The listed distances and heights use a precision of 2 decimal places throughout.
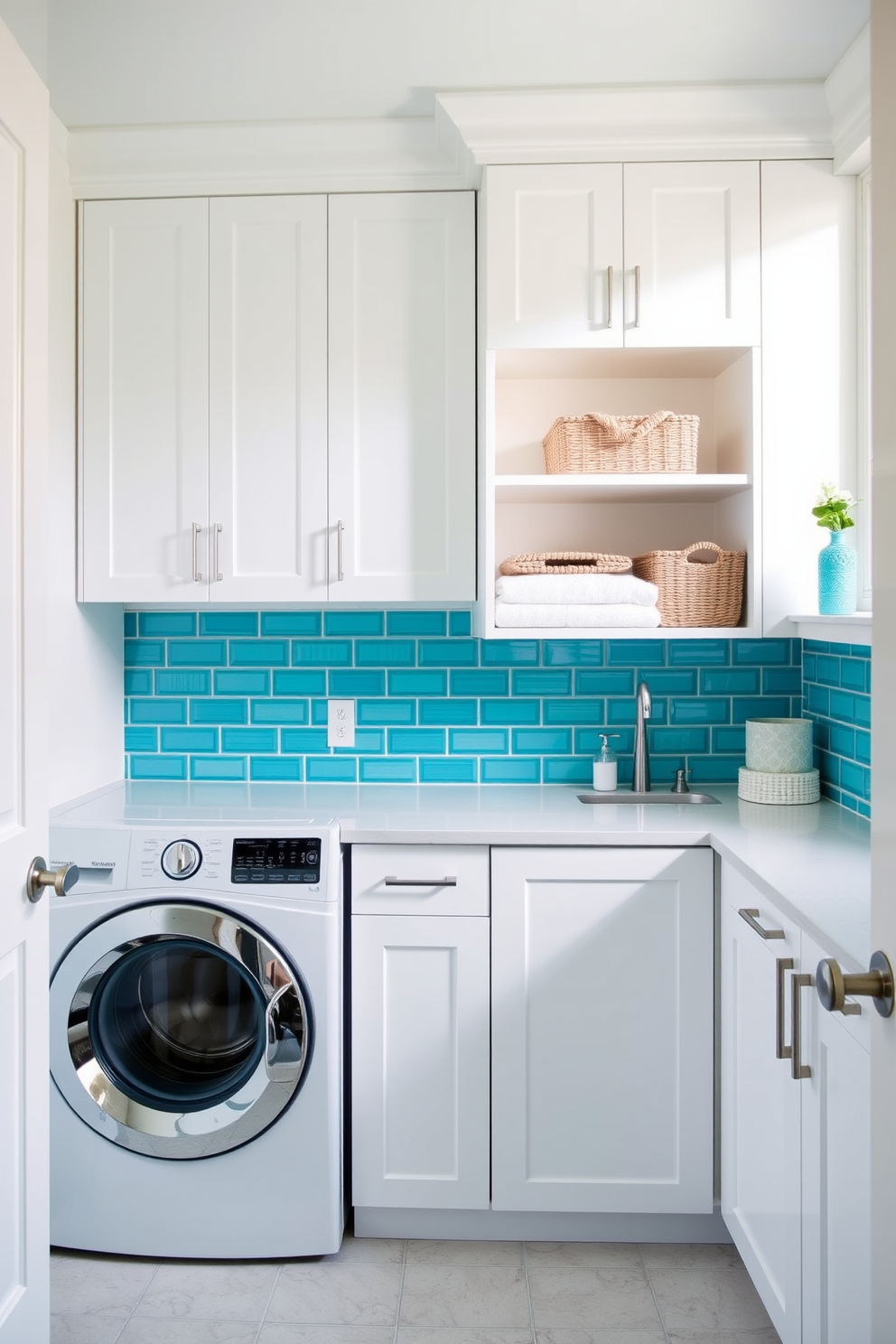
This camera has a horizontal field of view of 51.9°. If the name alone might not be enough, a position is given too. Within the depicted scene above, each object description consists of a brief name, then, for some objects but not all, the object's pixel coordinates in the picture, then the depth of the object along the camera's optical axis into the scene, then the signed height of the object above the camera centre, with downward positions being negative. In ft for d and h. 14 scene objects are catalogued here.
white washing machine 6.26 -2.55
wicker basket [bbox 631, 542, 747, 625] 7.09 +0.66
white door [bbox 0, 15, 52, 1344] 4.24 -0.09
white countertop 5.45 -1.07
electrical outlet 8.25 -0.42
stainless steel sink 7.55 -1.03
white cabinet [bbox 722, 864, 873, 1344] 3.94 -2.33
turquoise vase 6.48 +0.66
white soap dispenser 7.68 -0.83
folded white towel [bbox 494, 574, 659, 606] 7.00 +0.64
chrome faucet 7.70 -0.75
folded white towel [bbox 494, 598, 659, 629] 7.00 +0.44
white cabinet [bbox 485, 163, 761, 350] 6.87 +3.18
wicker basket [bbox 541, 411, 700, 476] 7.04 +1.77
